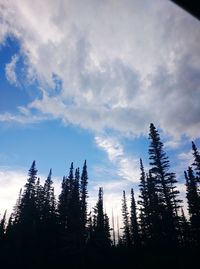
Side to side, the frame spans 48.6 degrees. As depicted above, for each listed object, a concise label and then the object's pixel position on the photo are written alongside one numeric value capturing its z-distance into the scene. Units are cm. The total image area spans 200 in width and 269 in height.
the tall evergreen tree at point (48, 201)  4319
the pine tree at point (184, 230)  3309
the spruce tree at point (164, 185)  3117
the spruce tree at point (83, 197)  4649
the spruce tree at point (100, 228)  4602
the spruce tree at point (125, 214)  7321
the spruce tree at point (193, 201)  3580
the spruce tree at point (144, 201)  4061
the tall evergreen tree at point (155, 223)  3258
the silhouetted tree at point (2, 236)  4176
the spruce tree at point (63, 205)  4374
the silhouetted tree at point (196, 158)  3872
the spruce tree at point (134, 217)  5538
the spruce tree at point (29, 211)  4047
